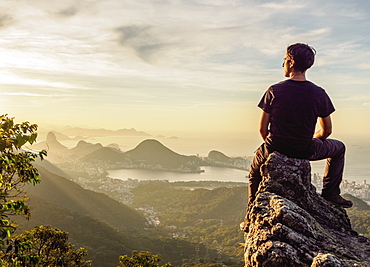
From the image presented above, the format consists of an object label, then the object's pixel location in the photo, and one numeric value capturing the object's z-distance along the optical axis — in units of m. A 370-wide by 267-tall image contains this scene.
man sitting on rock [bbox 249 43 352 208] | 4.23
